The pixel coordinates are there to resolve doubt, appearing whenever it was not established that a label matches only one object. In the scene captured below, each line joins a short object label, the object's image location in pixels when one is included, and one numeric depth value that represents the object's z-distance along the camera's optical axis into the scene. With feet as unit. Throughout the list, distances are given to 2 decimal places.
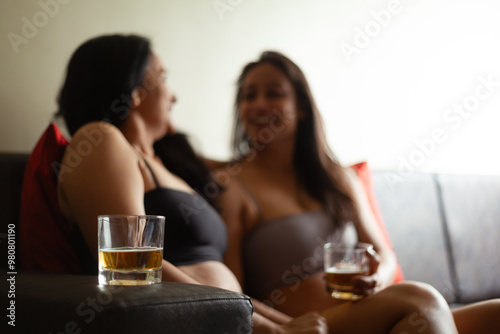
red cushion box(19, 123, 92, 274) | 3.72
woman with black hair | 3.55
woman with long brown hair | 4.17
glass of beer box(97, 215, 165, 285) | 2.72
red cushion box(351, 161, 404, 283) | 5.84
